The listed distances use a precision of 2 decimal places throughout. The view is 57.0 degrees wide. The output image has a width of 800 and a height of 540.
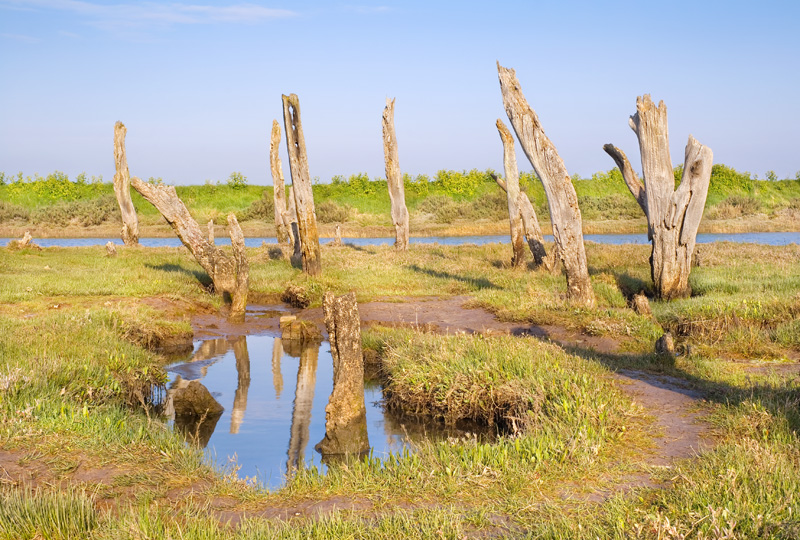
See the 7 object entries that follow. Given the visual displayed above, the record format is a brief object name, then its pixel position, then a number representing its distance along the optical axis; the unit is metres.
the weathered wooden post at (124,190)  28.05
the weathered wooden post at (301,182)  17.80
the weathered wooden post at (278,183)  28.20
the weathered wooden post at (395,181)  25.80
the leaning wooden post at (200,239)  15.56
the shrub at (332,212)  51.05
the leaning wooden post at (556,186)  13.33
